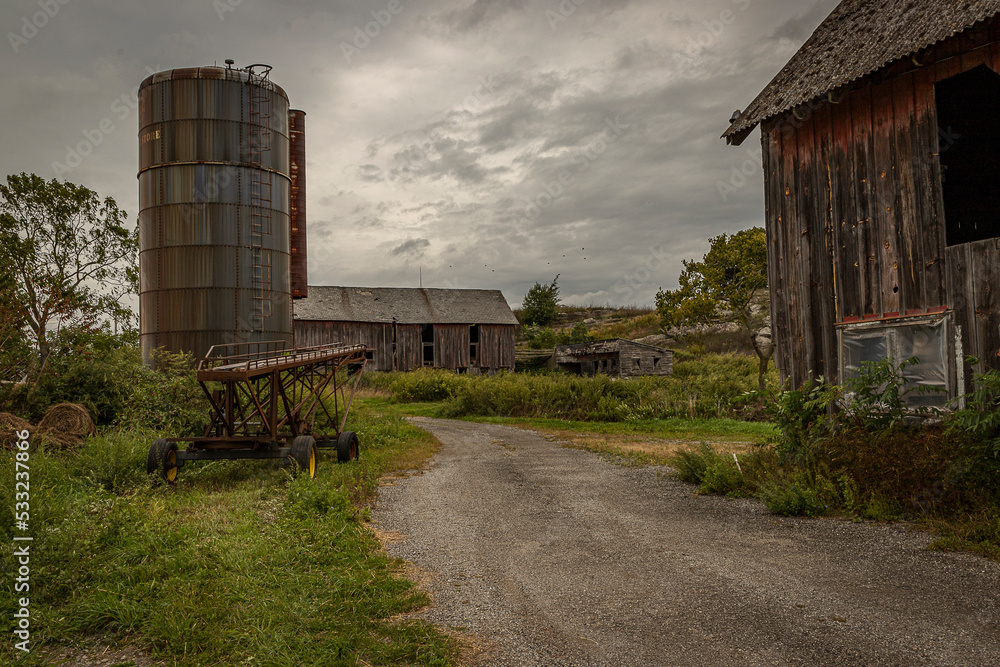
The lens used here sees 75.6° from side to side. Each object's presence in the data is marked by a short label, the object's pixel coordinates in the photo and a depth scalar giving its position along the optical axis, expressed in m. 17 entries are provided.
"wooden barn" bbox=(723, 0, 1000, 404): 7.85
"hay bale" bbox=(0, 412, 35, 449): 11.14
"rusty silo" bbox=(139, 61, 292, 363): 18.17
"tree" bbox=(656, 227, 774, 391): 28.88
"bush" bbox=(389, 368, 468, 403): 30.14
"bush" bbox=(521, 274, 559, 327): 60.03
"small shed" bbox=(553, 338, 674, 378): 35.09
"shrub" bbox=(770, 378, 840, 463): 9.12
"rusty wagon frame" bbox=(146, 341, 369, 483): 10.08
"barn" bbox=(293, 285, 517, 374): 39.62
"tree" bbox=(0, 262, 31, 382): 12.98
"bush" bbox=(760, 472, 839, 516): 7.70
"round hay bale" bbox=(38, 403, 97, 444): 12.09
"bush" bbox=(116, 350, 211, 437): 14.01
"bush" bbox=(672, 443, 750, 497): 9.23
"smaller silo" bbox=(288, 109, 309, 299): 21.14
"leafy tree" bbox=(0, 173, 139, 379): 23.59
